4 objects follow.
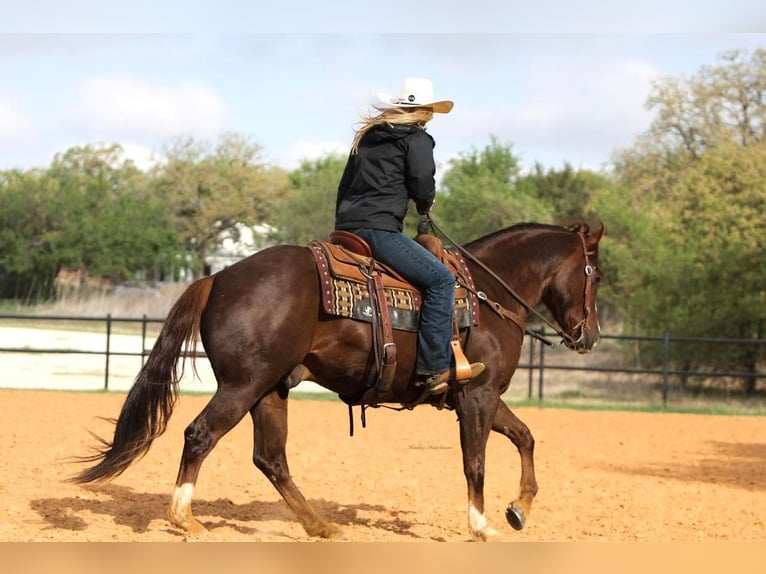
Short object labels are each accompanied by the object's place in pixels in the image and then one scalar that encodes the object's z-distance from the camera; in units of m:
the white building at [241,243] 52.53
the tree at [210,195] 55.00
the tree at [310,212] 45.59
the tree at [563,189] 46.01
